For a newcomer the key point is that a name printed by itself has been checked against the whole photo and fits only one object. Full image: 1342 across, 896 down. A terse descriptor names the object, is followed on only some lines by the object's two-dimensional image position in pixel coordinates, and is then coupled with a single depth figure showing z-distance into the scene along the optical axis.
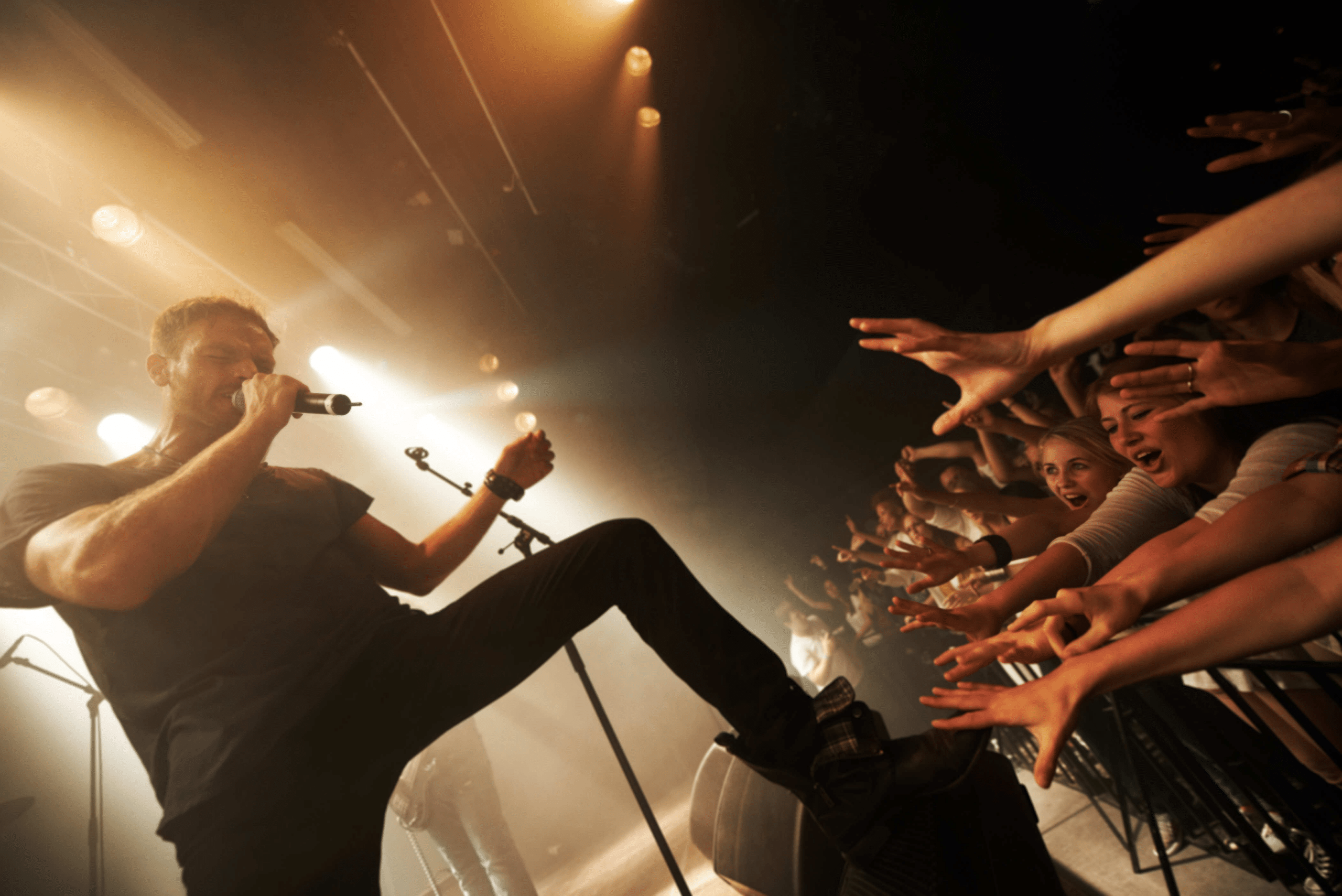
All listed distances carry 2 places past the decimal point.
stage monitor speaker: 1.38
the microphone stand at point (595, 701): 1.71
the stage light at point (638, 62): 4.43
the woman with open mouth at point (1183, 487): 1.25
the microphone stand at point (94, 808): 2.86
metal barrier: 1.29
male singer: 1.02
